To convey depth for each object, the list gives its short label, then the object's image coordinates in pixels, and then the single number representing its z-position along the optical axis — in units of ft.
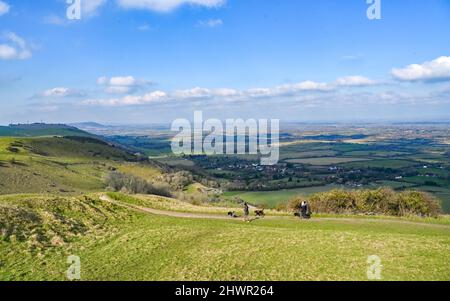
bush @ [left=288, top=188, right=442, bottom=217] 136.77
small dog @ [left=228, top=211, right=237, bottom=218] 124.44
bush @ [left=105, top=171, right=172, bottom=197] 229.25
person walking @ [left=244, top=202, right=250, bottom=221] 121.01
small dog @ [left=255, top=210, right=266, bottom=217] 125.59
